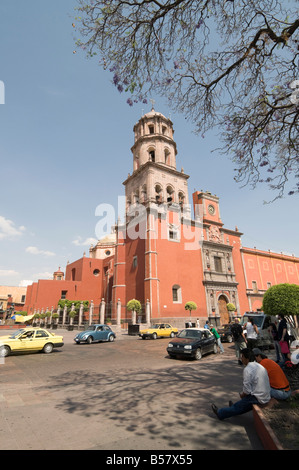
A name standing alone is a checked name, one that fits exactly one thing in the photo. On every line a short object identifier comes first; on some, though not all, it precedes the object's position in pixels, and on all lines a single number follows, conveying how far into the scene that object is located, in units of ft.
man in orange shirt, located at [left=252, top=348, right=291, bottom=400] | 13.85
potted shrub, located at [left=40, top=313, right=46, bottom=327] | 101.92
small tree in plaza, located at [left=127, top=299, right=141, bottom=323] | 74.13
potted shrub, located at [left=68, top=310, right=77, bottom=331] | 84.20
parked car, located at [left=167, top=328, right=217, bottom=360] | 34.30
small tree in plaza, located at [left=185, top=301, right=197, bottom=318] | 79.66
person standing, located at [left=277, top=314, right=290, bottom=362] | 25.81
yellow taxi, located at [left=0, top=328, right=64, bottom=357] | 35.70
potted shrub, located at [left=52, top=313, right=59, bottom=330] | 92.06
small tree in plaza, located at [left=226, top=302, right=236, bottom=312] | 93.17
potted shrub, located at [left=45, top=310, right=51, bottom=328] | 98.07
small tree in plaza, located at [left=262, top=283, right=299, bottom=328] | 52.19
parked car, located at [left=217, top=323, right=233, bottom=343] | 53.21
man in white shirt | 13.24
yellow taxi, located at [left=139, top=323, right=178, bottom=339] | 59.21
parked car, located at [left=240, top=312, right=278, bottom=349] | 39.50
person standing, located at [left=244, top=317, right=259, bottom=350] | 34.06
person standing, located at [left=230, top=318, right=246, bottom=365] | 30.99
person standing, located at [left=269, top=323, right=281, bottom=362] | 28.12
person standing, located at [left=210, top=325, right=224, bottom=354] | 39.64
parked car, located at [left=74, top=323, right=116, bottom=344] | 51.44
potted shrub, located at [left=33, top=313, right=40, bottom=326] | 105.75
